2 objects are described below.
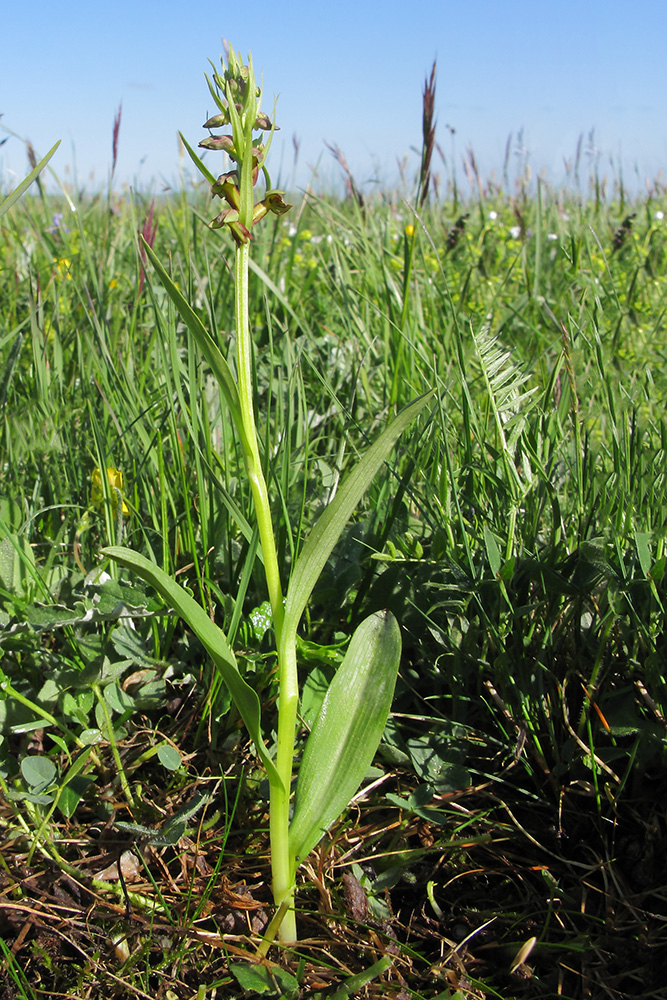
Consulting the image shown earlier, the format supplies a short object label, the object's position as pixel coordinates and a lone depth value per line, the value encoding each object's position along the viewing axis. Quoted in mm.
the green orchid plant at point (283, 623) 212
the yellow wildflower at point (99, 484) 301
